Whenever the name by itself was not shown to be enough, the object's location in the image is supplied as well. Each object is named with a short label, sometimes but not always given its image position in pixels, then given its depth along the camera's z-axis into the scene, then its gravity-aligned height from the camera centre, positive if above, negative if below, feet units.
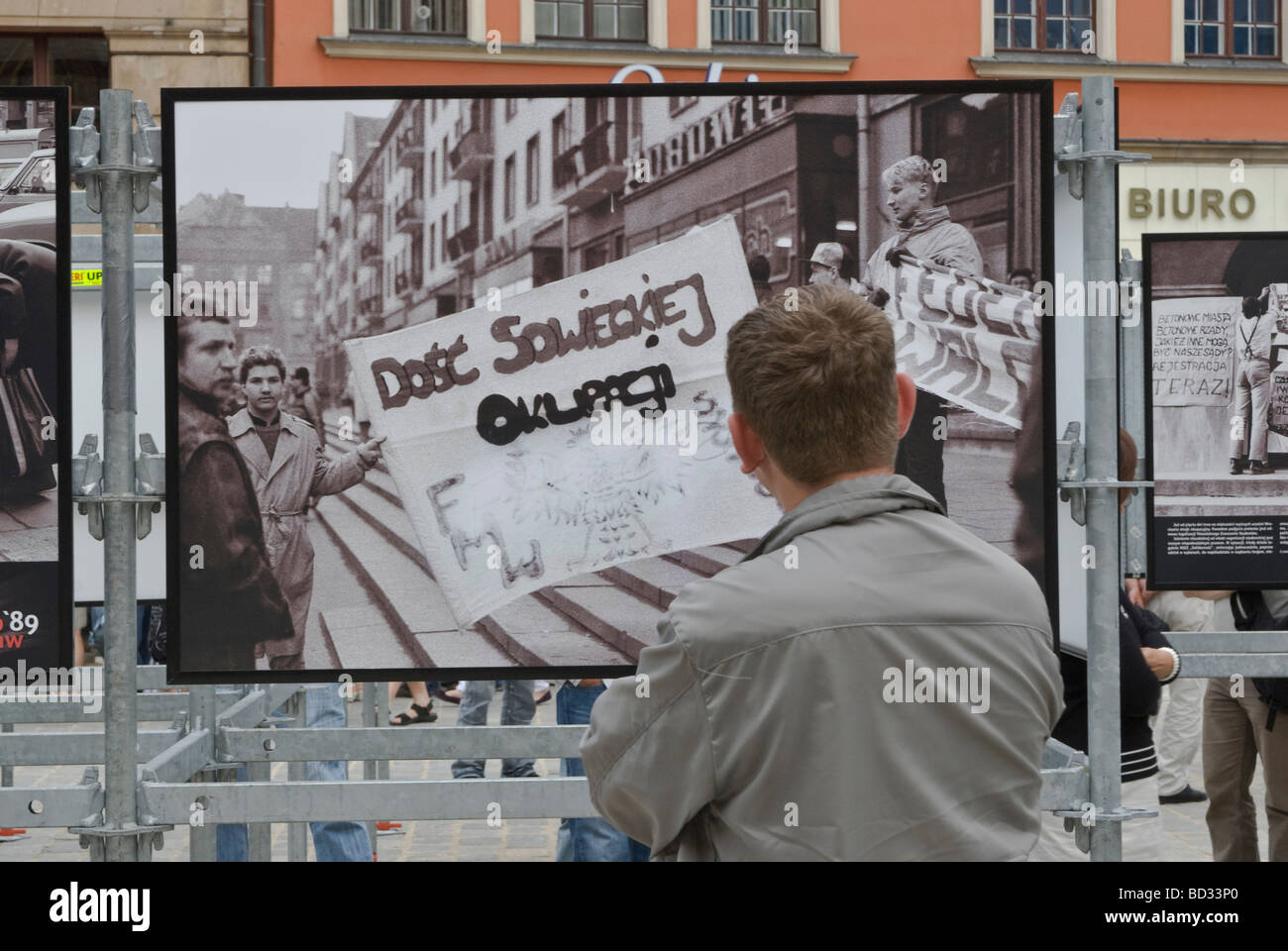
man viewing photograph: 5.85 -0.80
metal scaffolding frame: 10.76 -1.09
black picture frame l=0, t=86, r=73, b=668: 10.75 +0.40
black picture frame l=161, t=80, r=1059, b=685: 10.77 +1.85
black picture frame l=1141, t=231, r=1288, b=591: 15.10 -0.89
